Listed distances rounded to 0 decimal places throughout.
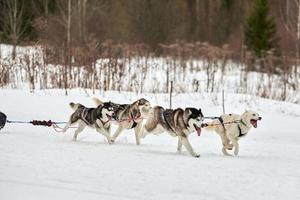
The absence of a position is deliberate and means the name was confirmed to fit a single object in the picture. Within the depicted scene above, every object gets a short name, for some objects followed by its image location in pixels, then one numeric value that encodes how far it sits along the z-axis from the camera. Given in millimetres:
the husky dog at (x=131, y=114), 14656
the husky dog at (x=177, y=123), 12977
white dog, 13500
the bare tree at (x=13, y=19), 44656
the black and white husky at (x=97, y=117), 14414
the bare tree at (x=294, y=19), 44456
